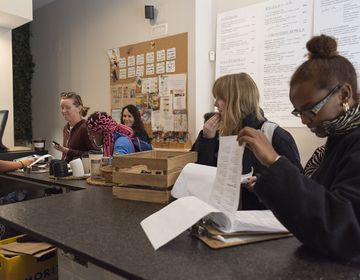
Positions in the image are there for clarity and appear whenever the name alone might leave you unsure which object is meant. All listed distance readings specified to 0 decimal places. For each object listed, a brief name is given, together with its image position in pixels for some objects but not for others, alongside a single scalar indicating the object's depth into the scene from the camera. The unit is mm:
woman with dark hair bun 757
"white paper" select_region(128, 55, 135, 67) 3944
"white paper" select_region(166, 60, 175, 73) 3539
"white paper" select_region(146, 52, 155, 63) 3745
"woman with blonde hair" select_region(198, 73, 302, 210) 1795
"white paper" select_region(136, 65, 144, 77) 3858
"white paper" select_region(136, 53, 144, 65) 3846
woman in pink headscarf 2064
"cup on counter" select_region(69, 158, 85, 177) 2113
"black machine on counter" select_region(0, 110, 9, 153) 3406
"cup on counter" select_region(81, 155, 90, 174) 2209
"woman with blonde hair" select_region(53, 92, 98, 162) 2768
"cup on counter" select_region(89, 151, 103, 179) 1943
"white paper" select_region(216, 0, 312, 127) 2762
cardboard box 1614
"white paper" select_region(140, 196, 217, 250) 896
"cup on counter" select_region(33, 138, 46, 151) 3556
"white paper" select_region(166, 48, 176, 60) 3523
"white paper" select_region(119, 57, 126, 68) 4056
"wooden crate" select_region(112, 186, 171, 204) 1390
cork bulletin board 3494
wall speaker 3633
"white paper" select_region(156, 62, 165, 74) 3638
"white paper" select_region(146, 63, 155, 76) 3754
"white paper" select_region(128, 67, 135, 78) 3951
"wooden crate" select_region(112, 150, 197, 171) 1381
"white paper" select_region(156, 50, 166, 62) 3631
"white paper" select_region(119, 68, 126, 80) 4066
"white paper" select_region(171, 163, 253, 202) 1236
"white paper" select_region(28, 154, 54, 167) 2557
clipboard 918
